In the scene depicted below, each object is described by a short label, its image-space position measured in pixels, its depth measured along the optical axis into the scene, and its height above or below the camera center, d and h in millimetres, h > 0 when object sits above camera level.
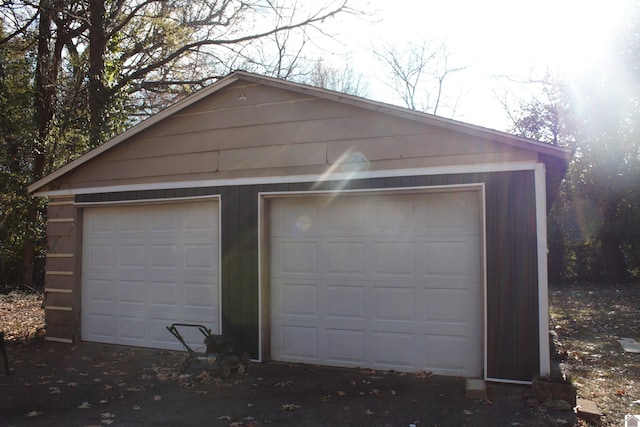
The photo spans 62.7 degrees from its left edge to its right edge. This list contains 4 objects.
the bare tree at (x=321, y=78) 25594 +8244
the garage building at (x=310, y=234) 5938 +73
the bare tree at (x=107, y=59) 13812 +5333
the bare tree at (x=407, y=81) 27750 +8340
